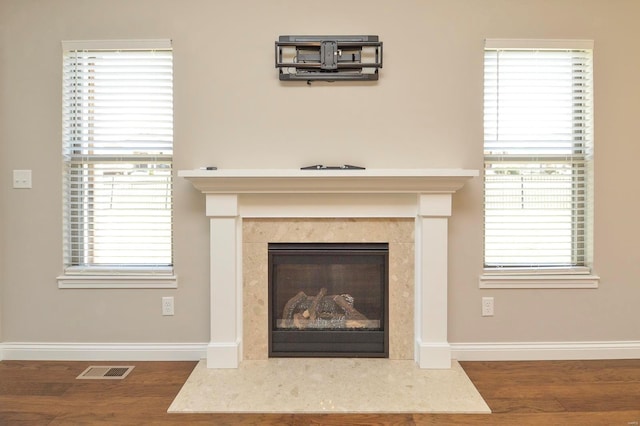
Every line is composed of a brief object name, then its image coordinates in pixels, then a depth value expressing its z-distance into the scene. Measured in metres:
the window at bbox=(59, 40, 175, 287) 2.56
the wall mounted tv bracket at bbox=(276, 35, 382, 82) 2.47
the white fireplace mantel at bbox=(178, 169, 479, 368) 2.34
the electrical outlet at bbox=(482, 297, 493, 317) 2.57
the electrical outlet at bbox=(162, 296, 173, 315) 2.58
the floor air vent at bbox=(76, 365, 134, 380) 2.36
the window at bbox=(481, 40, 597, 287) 2.56
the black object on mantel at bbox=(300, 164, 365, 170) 2.38
